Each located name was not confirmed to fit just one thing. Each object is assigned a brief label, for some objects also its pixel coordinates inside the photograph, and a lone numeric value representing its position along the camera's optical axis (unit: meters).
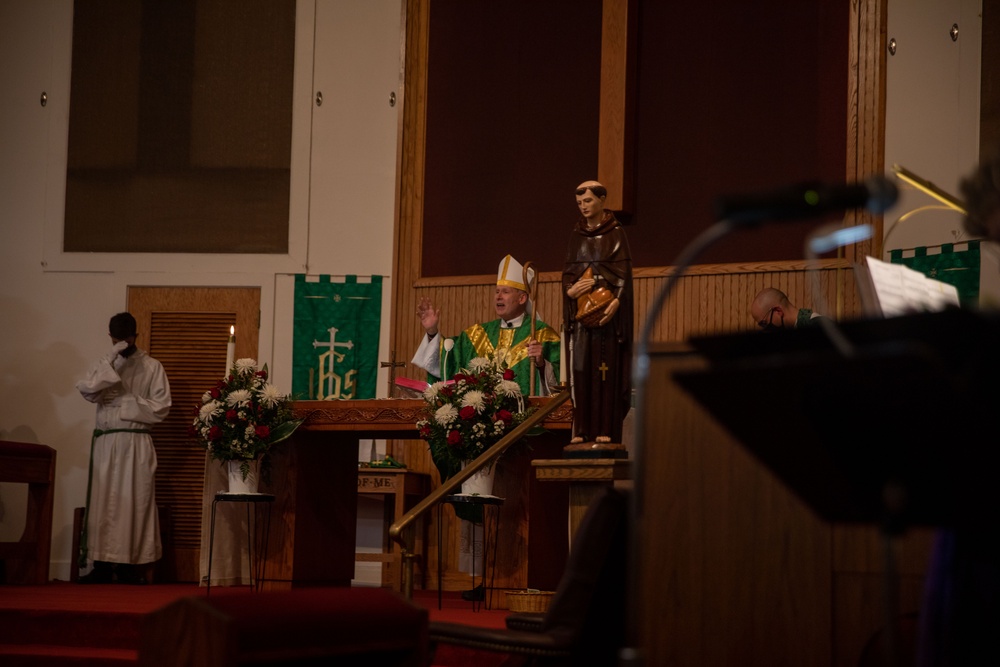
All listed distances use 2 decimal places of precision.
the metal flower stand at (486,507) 5.96
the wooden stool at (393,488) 8.03
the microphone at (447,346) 8.18
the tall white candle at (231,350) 6.71
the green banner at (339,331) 8.88
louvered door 8.62
